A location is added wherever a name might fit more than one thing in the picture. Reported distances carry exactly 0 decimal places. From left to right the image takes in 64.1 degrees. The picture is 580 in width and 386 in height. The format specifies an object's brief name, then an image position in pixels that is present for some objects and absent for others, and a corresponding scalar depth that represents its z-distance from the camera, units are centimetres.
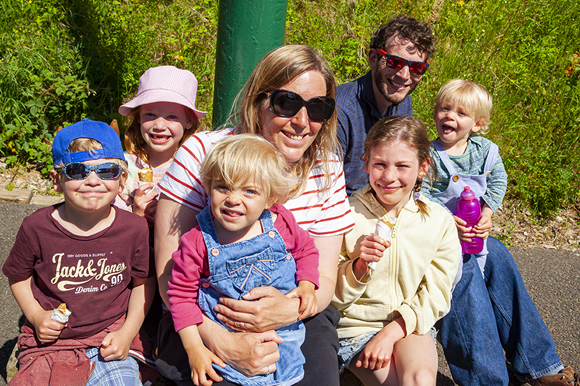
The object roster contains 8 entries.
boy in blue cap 206
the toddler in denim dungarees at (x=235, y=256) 193
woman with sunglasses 199
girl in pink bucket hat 268
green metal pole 283
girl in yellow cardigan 241
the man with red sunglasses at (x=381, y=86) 320
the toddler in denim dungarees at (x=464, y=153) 327
